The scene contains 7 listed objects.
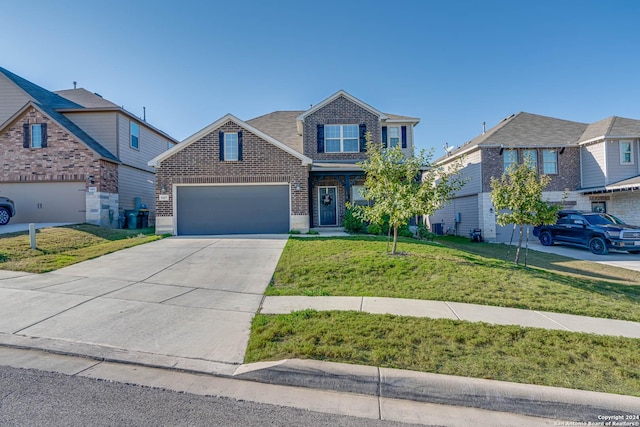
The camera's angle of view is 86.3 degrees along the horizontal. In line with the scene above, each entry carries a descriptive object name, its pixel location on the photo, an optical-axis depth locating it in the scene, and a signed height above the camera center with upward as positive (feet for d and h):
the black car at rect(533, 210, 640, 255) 46.14 -3.08
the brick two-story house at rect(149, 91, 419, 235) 48.32 +4.68
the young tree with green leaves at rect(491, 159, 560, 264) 30.96 +1.19
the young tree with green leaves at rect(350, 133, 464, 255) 30.25 +2.34
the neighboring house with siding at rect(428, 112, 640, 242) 61.16 +9.26
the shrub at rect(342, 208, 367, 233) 50.57 -1.57
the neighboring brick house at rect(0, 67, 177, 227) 53.47 +7.57
